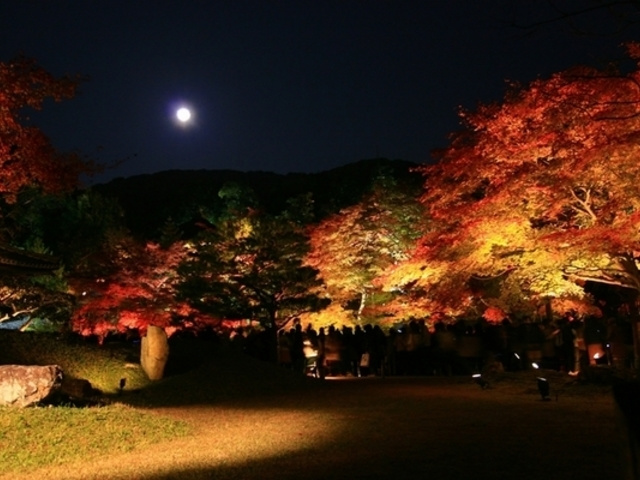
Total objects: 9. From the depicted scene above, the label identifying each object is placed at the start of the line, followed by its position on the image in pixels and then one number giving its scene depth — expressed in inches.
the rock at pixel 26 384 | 437.1
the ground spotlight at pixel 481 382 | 613.9
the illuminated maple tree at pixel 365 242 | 961.5
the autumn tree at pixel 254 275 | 890.1
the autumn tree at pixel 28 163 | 564.4
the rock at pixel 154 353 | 746.2
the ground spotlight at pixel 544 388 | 516.7
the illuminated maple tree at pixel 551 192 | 494.1
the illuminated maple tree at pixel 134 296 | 792.9
